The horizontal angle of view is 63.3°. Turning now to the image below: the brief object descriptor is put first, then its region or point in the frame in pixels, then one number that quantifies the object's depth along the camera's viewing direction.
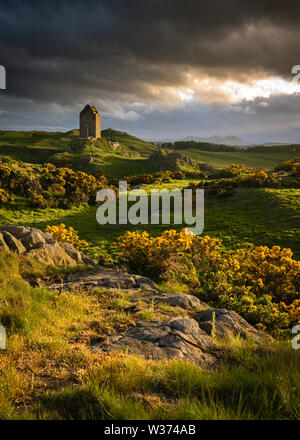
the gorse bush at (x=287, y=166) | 47.59
